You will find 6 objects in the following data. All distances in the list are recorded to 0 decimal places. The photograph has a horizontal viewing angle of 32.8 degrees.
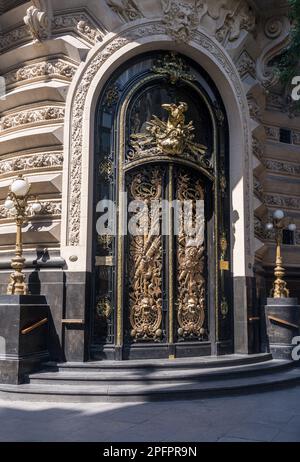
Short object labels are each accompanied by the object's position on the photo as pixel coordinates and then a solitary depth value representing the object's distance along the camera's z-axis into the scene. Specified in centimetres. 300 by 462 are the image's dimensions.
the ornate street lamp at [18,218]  985
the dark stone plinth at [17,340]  934
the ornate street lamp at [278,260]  1289
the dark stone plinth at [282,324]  1216
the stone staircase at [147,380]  878
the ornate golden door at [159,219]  1123
